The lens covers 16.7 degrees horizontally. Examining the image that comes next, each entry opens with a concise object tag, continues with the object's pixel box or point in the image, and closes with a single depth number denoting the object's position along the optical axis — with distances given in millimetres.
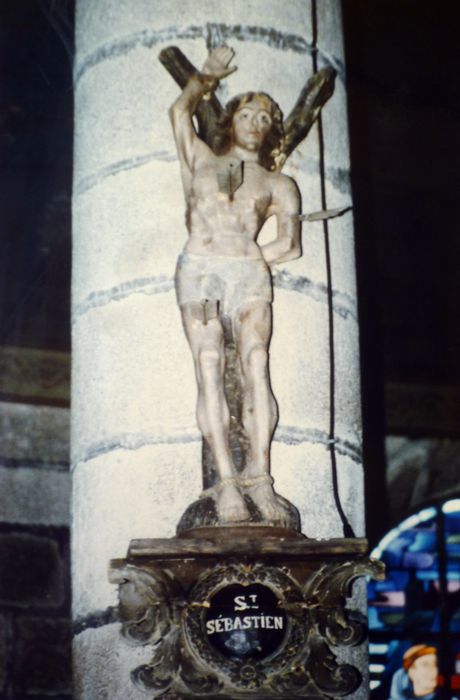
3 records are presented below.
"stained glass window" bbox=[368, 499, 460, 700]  8016
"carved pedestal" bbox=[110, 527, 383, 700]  4086
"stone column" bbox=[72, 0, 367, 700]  4559
